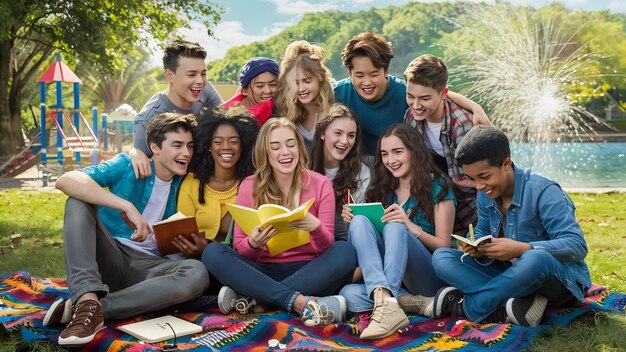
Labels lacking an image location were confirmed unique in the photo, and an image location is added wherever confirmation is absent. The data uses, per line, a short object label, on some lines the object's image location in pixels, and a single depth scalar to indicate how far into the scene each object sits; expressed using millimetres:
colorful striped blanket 3461
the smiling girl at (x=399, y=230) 3898
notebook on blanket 3551
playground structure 16406
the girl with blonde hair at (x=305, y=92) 5090
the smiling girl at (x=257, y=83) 5477
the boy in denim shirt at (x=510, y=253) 3652
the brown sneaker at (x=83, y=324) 3426
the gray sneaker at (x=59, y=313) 3793
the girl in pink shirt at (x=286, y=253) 3967
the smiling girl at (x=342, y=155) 4719
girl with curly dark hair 4539
